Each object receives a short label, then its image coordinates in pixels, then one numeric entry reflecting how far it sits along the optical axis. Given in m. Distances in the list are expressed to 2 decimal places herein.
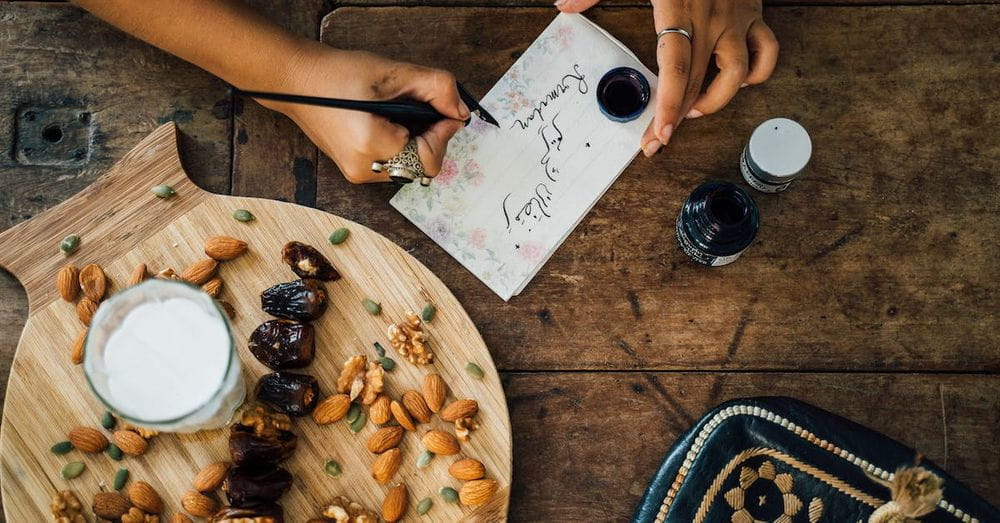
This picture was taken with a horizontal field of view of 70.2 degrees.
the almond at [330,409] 0.90
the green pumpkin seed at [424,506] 0.89
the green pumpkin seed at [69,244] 0.93
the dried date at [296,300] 0.89
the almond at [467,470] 0.88
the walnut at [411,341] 0.91
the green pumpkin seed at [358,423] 0.90
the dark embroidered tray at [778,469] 0.83
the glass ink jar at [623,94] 1.00
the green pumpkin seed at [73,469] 0.88
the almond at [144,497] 0.88
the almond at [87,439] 0.89
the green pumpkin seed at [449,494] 0.88
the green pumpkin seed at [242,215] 0.93
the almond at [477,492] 0.88
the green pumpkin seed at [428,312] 0.92
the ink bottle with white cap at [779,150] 0.93
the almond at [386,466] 0.88
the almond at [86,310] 0.91
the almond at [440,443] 0.89
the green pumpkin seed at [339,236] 0.93
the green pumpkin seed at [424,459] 0.89
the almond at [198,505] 0.87
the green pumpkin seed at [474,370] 0.91
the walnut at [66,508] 0.87
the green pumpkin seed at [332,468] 0.89
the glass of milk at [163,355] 0.79
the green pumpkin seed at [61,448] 0.88
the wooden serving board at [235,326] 0.89
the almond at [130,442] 0.88
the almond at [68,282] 0.91
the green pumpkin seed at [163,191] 0.94
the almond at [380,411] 0.90
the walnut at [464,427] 0.89
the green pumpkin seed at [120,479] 0.89
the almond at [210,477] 0.88
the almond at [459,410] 0.89
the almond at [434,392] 0.90
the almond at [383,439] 0.89
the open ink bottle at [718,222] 0.89
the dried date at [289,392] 0.88
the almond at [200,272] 0.91
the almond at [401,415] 0.90
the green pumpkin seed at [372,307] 0.92
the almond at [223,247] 0.91
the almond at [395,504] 0.87
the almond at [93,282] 0.92
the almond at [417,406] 0.90
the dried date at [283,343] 0.89
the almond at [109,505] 0.87
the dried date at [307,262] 0.91
